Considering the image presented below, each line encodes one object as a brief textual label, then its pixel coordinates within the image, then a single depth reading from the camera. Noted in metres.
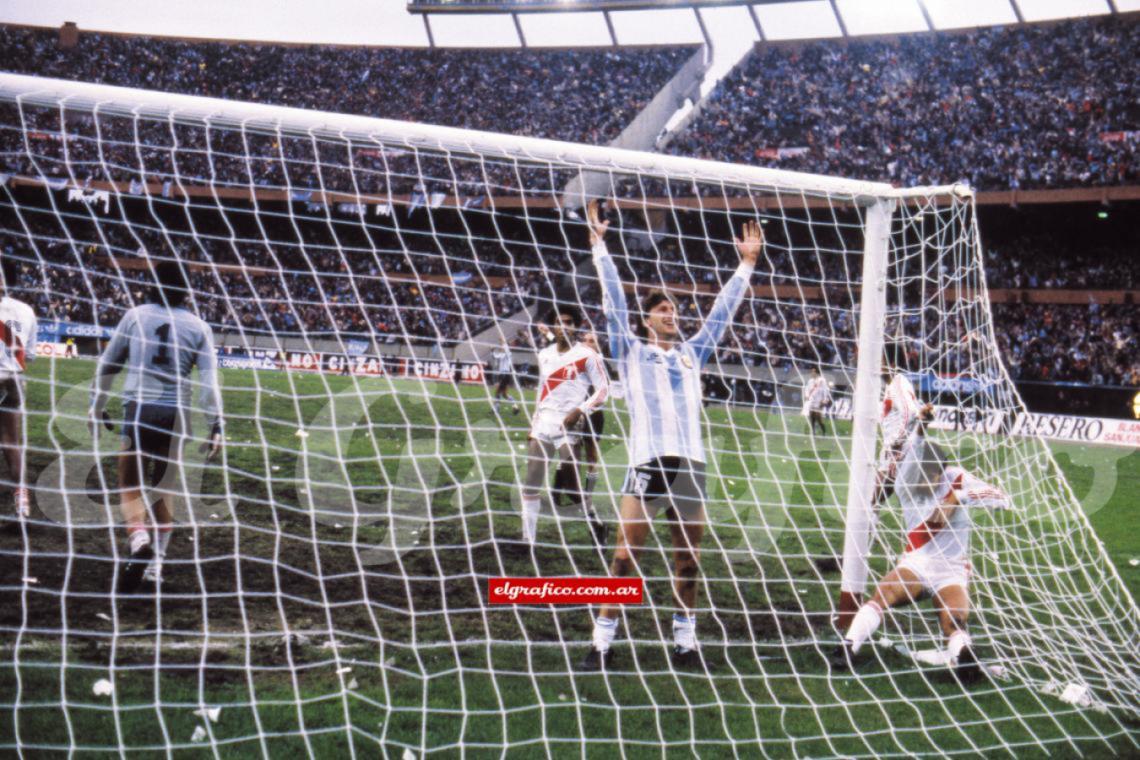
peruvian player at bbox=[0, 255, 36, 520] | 6.09
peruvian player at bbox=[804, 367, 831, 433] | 16.25
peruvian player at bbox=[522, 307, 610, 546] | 6.92
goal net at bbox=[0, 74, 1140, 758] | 3.68
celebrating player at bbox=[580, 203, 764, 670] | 4.53
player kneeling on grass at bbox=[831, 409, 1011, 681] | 4.84
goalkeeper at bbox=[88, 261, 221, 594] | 4.88
